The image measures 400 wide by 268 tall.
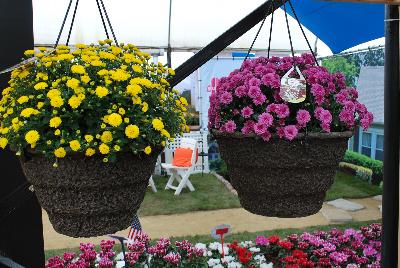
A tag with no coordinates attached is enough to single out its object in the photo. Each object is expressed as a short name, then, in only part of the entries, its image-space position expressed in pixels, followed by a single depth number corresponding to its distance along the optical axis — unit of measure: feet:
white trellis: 22.24
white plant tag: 4.20
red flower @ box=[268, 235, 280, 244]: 9.14
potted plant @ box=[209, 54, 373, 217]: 4.12
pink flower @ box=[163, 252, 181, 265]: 8.03
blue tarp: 10.82
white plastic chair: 18.42
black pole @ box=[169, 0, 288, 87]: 4.76
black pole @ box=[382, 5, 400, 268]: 4.85
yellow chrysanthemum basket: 3.36
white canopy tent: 16.49
